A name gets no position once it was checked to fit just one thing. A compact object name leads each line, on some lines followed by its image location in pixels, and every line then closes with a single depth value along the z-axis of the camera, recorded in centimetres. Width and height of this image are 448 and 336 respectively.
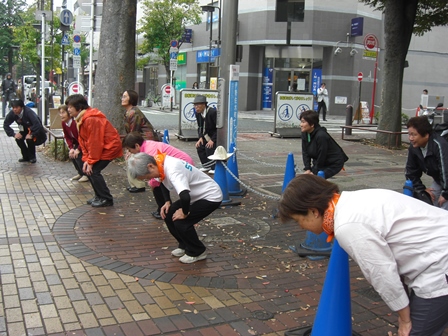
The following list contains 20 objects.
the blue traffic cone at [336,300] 329
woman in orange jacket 726
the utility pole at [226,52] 838
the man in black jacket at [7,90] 2274
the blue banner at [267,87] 3222
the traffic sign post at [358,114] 2359
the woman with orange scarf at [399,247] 226
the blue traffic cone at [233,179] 812
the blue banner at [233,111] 852
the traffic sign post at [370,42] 1959
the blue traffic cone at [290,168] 660
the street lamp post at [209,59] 2813
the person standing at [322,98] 2344
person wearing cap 955
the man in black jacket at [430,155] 449
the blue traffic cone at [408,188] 409
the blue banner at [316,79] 3131
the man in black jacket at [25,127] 1055
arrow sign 2033
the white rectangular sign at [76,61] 2239
